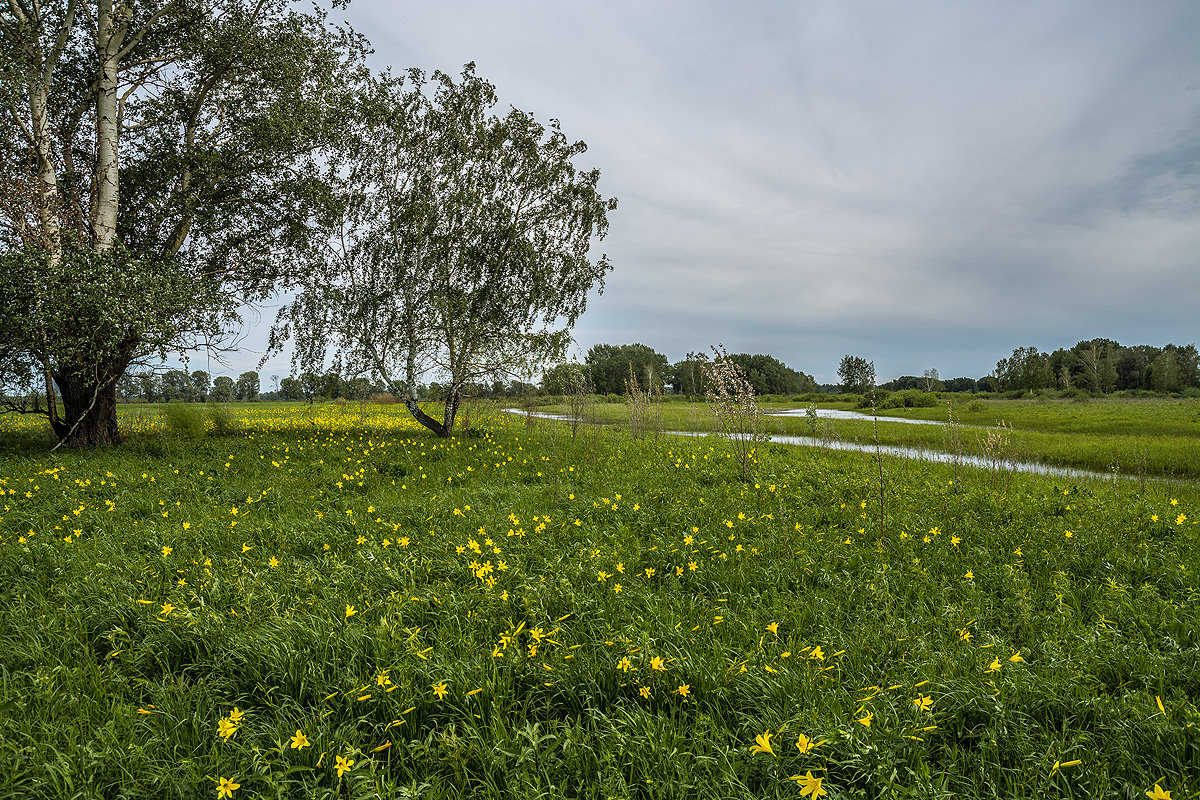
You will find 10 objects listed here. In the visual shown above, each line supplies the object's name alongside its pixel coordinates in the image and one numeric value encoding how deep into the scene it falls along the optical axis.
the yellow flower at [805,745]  2.22
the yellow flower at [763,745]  2.26
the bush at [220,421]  15.27
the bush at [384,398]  14.78
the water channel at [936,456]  11.55
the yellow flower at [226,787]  2.19
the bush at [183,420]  14.92
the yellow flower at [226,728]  2.49
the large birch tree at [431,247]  13.77
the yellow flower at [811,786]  2.00
